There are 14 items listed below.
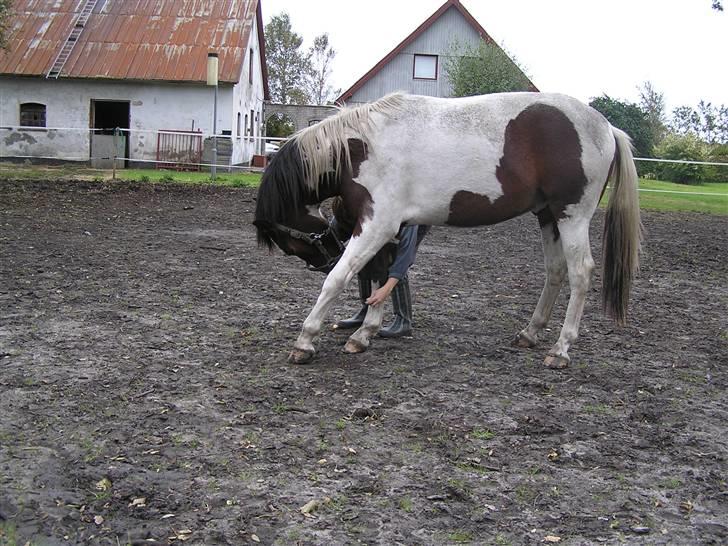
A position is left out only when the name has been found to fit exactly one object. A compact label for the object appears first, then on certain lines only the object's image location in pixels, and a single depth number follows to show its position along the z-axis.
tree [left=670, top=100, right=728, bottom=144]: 58.02
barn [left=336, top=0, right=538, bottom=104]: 33.16
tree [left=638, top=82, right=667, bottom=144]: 54.93
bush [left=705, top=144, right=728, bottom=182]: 30.50
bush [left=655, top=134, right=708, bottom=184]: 29.70
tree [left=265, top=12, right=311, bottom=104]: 56.91
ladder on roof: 23.39
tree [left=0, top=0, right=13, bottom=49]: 18.12
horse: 4.72
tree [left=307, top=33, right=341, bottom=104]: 57.12
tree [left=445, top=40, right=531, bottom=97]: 28.59
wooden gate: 22.91
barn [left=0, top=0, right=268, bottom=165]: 23.25
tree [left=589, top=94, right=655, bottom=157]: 38.69
